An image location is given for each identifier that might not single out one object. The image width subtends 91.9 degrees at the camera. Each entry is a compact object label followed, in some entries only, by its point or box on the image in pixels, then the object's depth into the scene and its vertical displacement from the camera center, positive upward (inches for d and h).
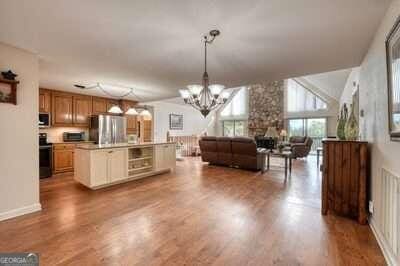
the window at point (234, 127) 478.0 +11.8
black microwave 191.3 +11.9
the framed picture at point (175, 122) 363.6 +19.6
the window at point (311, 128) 374.6 +7.4
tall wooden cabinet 97.0 -24.6
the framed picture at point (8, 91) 98.8 +21.4
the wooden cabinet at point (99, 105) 238.7 +33.1
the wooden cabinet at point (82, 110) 222.4 +26.1
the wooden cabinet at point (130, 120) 264.7 +17.1
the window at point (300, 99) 374.0 +65.0
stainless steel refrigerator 226.5 +3.4
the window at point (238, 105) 469.1 +65.8
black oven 186.1 -24.7
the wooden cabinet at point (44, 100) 194.3 +32.0
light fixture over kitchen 189.9 +45.3
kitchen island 152.3 -27.8
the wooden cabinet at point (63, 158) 200.5 -27.8
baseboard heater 60.6 -28.0
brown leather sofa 213.6 -24.6
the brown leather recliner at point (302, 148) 300.2 -25.4
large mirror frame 60.5 +18.0
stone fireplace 415.8 +56.1
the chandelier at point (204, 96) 106.3 +20.9
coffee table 198.1 -23.7
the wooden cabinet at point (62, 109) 205.0 +25.1
